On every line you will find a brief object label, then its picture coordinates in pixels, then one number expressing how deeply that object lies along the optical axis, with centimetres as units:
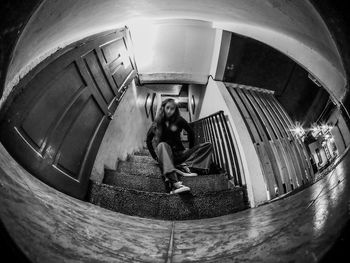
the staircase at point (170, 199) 217
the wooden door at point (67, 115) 179
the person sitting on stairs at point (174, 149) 253
